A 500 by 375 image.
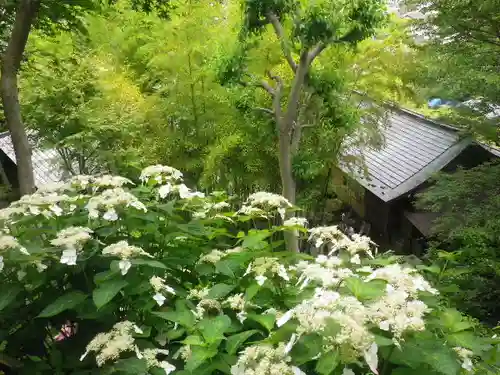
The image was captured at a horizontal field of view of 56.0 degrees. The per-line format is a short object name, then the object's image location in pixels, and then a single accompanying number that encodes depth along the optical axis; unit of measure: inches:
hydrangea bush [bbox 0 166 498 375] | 43.9
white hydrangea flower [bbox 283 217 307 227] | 69.4
